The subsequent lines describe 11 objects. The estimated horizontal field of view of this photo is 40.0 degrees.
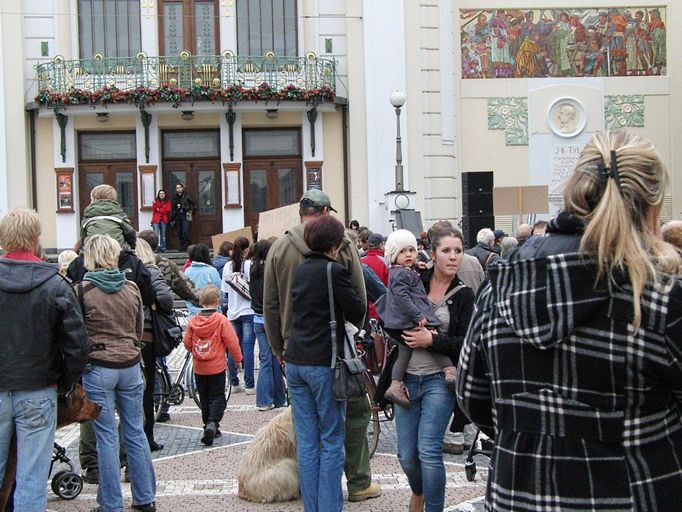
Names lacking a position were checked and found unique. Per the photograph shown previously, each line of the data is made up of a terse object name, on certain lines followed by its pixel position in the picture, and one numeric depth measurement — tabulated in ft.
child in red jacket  27.91
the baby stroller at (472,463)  21.71
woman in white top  36.40
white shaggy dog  20.92
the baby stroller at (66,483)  21.40
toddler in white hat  16.98
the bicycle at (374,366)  25.09
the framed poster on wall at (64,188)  81.76
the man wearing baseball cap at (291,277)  18.49
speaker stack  51.01
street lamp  74.28
